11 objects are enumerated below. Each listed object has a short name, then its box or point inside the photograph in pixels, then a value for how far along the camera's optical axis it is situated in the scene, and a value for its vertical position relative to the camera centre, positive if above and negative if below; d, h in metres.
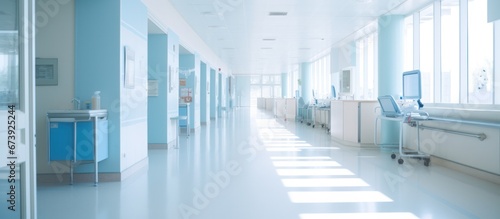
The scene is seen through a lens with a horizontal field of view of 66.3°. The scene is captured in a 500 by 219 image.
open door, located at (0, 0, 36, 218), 2.72 +0.06
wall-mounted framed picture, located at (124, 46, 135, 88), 5.29 +0.52
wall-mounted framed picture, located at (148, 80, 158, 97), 7.95 +0.33
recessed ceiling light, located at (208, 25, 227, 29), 10.56 +2.13
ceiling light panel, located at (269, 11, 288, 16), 8.74 +2.10
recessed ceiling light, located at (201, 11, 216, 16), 8.62 +2.08
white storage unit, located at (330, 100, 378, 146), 8.64 -0.42
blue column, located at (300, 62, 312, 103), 18.19 +1.06
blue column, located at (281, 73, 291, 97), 28.30 +1.48
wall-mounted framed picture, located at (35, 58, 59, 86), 4.89 +0.42
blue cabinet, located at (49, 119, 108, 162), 4.60 -0.44
